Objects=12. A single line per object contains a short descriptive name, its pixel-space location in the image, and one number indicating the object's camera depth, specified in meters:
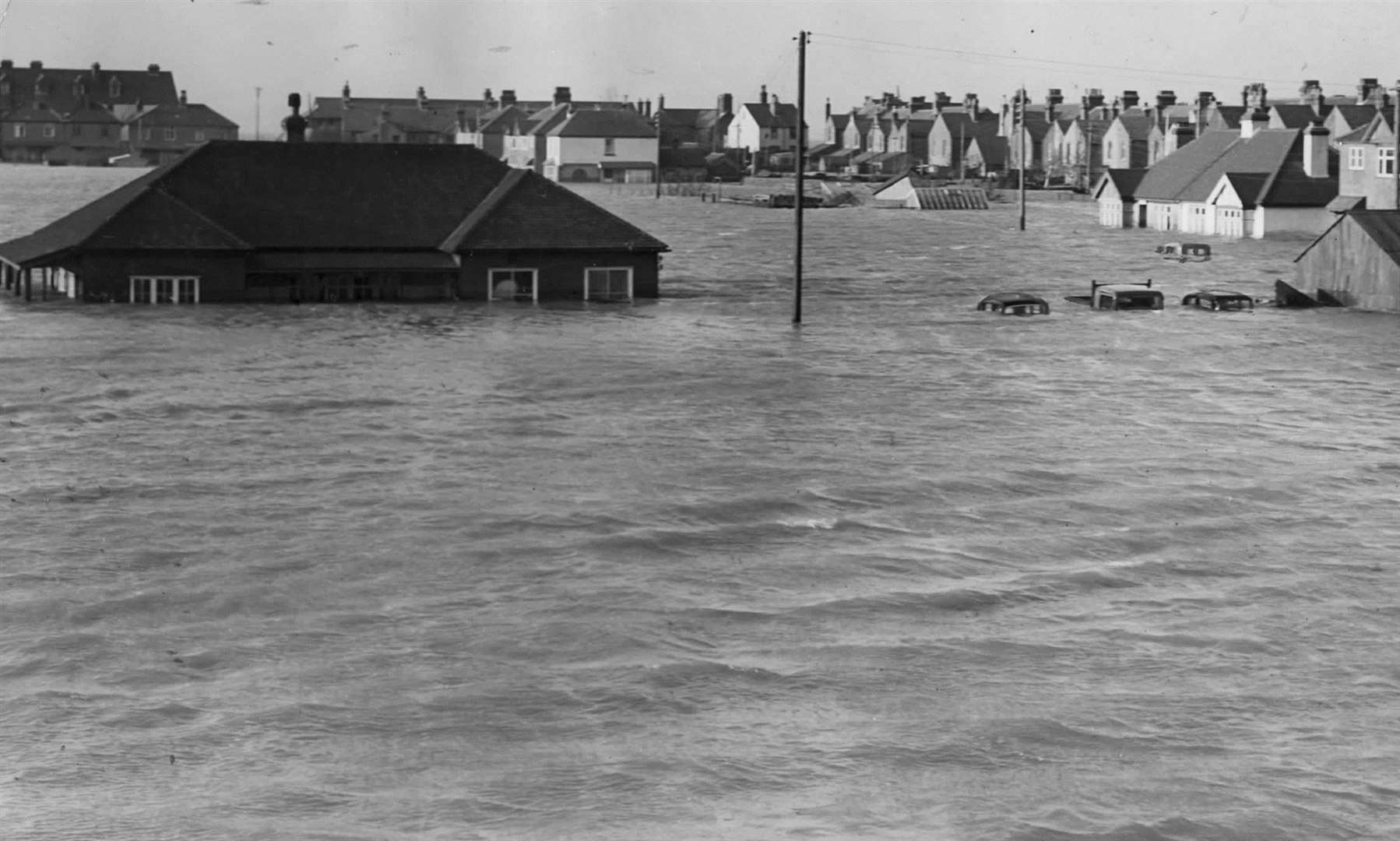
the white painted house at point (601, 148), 180.38
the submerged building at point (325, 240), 59.47
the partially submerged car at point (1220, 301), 66.31
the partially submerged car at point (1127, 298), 66.62
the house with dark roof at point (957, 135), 185.12
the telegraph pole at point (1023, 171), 115.85
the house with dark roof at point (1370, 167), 91.12
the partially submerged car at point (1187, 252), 89.75
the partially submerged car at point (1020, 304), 65.06
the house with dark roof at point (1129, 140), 155.75
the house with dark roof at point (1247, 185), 101.50
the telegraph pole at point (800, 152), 56.20
